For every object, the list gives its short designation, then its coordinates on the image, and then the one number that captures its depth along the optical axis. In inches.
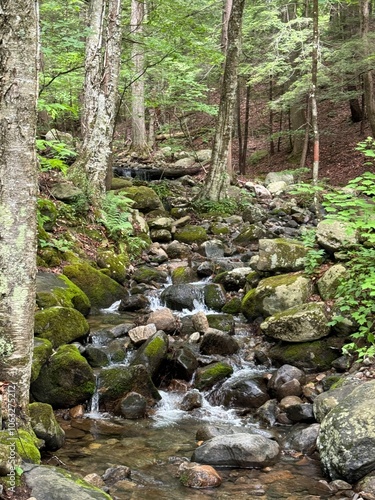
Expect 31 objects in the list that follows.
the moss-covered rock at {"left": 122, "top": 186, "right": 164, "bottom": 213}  552.4
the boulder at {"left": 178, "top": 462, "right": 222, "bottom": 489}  183.5
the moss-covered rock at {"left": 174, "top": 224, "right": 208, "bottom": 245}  508.4
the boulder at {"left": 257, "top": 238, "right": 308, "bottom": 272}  352.3
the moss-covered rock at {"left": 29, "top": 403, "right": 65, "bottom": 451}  187.0
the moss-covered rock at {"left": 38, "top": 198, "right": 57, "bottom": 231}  375.2
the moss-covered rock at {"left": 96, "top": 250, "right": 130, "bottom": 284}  396.9
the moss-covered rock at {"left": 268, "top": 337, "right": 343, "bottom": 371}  279.4
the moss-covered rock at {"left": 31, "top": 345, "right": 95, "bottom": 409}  233.0
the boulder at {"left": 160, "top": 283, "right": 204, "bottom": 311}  367.9
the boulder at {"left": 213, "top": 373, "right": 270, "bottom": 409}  258.1
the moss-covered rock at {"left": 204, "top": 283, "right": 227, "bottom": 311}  369.7
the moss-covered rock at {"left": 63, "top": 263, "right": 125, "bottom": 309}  356.8
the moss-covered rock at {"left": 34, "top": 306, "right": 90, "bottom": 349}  262.1
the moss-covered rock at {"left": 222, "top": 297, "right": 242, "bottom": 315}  363.9
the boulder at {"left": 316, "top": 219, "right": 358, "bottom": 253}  310.2
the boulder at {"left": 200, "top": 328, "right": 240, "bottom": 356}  302.8
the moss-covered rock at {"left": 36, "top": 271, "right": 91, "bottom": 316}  285.3
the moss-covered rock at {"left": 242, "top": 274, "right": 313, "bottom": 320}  321.7
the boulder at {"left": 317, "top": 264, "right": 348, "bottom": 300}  305.0
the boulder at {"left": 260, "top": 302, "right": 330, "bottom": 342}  285.4
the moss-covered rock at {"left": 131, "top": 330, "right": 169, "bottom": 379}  272.5
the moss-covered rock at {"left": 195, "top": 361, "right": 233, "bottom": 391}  270.4
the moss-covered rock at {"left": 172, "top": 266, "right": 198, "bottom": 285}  407.8
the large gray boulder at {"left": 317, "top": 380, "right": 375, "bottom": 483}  176.9
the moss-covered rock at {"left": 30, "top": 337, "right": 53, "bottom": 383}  226.1
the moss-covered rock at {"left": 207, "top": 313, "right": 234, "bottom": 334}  331.3
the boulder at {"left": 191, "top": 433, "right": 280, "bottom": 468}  198.1
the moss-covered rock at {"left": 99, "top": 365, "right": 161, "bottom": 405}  249.0
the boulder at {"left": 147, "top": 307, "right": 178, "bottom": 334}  324.8
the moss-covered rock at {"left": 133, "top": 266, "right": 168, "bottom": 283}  407.9
